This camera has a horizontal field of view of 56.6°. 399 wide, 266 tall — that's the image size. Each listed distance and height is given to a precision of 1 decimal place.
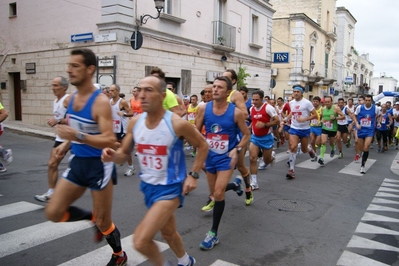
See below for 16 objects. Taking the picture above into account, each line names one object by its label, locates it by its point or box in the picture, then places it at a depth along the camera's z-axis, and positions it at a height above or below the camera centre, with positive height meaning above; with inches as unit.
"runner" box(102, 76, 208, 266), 118.6 -19.9
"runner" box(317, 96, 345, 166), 443.2 -24.5
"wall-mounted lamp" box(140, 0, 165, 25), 553.3 +131.3
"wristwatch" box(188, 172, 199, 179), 124.2 -26.2
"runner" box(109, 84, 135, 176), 310.3 -12.8
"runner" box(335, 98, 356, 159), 473.1 -43.1
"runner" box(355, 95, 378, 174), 368.8 -27.0
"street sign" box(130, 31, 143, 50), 561.3 +83.9
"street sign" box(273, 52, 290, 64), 1110.9 +118.9
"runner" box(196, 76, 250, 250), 180.4 -17.1
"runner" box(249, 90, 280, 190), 274.2 -25.5
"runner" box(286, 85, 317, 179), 328.2 -20.8
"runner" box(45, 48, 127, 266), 131.1 -25.0
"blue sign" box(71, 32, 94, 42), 583.5 +91.7
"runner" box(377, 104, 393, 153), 573.3 -43.7
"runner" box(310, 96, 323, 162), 434.6 -41.5
